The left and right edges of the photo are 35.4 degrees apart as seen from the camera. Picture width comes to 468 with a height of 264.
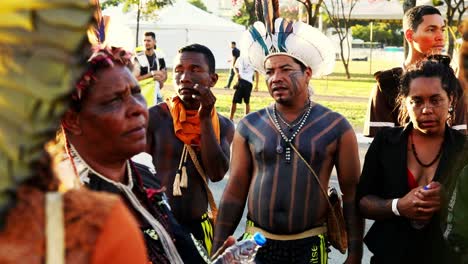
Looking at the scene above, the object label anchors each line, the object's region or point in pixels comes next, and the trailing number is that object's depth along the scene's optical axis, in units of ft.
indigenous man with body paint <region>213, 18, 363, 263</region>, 12.71
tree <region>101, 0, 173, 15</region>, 87.84
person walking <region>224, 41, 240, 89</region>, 70.94
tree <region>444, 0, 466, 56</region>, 74.74
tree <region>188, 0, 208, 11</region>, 201.44
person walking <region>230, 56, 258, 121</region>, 49.83
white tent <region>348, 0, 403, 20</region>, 136.77
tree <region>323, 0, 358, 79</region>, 107.45
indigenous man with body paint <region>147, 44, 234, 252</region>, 14.65
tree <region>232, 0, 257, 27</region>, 139.85
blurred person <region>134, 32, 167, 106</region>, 21.18
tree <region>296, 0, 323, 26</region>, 71.82
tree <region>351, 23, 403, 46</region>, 175.73
